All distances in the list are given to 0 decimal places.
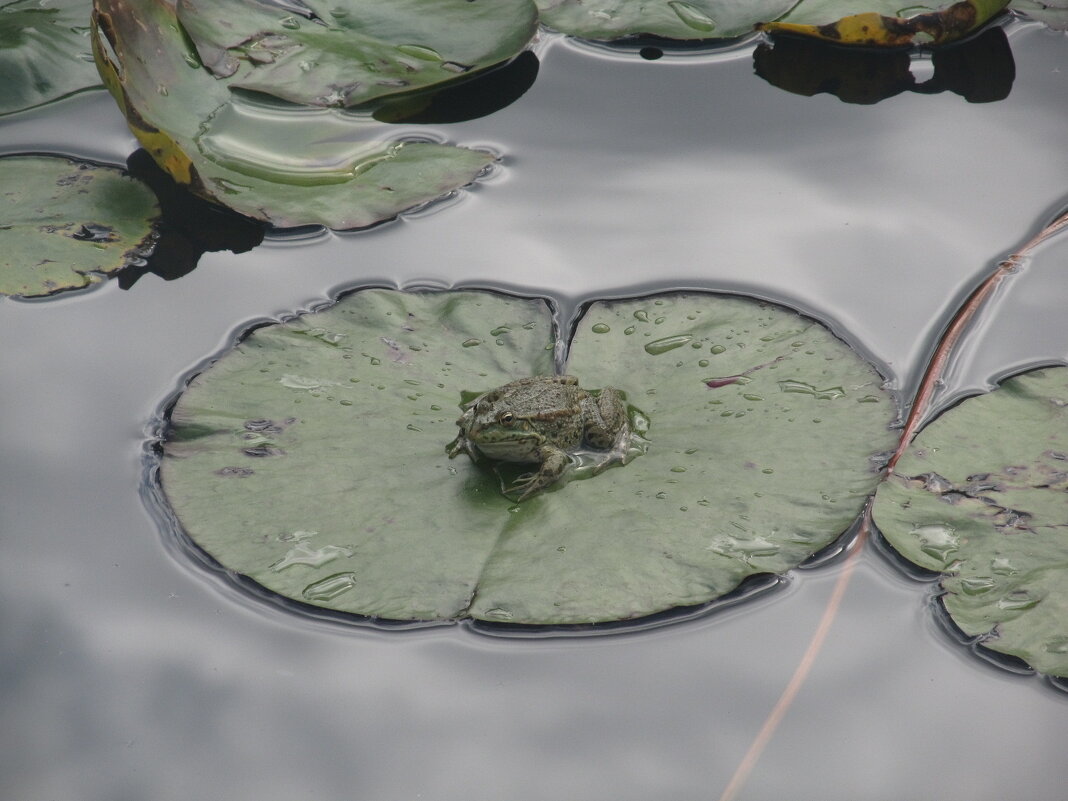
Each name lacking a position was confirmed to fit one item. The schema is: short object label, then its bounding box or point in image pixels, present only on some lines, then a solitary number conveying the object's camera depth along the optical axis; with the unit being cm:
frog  643
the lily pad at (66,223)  802
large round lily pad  600
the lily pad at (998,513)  582
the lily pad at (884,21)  1028
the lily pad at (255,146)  817
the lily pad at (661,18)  1041
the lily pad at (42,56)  961
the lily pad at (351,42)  941
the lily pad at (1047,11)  1085
